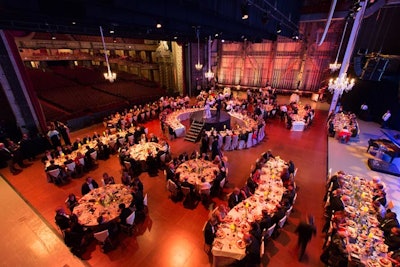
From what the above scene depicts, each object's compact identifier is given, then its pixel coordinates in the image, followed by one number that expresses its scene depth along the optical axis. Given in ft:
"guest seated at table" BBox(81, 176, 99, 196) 20.62
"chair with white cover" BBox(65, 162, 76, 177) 25.71
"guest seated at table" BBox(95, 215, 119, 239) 16.48
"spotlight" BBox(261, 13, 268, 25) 22.75
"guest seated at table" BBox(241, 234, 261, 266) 14.03
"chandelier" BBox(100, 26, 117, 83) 28.14
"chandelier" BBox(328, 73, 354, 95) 32.89
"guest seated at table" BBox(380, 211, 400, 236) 15.47
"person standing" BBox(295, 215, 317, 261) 15.07
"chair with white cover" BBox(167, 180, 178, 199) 21.60
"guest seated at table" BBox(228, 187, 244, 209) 18.67
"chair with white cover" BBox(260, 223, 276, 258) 14.83
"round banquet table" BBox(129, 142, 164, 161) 27.61
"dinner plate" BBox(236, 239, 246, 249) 14.42
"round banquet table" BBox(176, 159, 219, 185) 22.16
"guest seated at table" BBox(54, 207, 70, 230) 16.48
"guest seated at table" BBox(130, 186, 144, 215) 19.07
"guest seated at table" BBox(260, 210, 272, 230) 15.75
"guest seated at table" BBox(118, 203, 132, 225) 17.26
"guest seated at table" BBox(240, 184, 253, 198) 19.11
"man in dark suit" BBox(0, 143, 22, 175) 28.27
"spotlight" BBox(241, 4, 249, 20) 18.75
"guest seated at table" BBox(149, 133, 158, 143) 31.12
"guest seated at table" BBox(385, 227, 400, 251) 14.52
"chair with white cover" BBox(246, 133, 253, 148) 33.36
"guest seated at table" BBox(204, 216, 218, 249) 15.44
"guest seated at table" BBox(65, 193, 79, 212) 18.71
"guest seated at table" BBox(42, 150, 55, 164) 26.55
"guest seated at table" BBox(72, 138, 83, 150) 29.40
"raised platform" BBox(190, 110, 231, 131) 36.71
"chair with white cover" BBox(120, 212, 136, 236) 17.47
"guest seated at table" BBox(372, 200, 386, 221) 16.97
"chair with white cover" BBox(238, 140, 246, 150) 33.46
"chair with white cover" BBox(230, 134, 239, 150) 32.86
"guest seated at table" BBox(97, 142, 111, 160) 30.17
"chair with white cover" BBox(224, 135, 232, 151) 32.81
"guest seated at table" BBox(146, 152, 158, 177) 26.50
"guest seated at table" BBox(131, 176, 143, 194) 20.49
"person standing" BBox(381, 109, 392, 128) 42.88
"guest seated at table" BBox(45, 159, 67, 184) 24.37
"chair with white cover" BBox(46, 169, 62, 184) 24.25
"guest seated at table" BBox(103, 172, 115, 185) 21.38
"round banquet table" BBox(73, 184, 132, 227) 17.33
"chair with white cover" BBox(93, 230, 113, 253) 16.16
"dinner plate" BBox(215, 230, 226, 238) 15.09
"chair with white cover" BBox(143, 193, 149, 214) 19.84
